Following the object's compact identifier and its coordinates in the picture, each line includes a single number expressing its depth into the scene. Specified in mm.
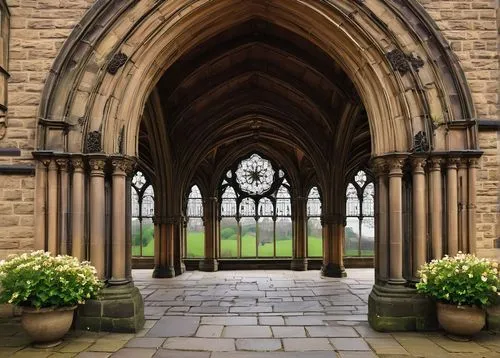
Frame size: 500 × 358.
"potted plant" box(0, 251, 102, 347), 5891
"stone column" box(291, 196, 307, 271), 17734
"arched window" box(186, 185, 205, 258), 18988
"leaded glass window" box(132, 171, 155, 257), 19141
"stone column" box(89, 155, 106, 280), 7082
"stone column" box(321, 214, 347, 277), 14977
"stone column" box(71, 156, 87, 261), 7039
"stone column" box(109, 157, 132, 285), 7191
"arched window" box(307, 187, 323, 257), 19172
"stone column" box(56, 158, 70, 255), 7055
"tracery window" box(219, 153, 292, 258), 19084
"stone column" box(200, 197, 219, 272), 17562
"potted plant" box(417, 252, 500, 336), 6145
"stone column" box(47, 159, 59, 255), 6988
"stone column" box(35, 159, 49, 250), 7016
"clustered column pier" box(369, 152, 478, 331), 6969
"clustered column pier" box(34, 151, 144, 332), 6895
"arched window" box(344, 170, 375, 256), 19406
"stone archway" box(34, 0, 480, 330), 7059
